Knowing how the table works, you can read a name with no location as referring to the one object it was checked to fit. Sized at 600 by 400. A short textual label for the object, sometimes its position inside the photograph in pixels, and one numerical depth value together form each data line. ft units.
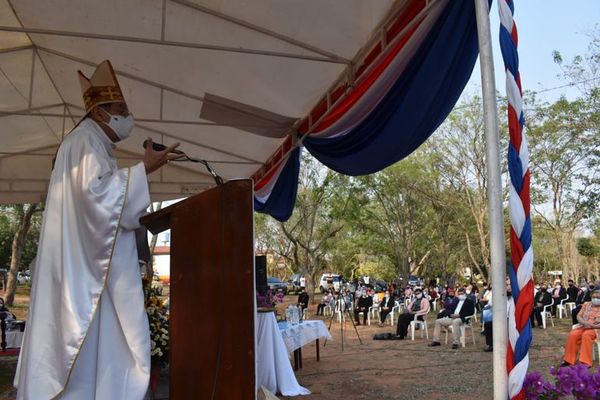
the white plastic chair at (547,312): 43.47
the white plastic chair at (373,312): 61.51
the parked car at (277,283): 103.04
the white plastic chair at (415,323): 38.01
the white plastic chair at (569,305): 54.10
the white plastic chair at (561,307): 52.60
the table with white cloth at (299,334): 21.79
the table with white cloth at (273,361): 17.92
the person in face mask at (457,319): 33.45
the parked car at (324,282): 86.38
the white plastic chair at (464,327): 33.47
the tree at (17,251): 57.18
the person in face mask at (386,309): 51.88
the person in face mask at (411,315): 39.04
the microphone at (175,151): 6.28
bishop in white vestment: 5.79
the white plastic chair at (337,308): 44.52
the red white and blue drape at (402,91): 10.79
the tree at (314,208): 70.64
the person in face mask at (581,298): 38.38
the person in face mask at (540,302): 44.01
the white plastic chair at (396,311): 51.79
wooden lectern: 5.57
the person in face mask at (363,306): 53.36
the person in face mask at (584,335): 23.31
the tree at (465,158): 65.62
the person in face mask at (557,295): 53.05
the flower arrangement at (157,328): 9.75
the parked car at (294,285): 114.11
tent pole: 7.32
